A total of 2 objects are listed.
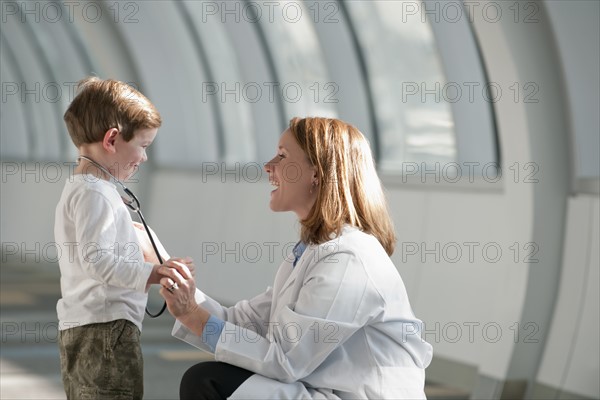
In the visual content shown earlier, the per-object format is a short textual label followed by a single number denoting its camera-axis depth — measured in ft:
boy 20.04
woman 17.98
